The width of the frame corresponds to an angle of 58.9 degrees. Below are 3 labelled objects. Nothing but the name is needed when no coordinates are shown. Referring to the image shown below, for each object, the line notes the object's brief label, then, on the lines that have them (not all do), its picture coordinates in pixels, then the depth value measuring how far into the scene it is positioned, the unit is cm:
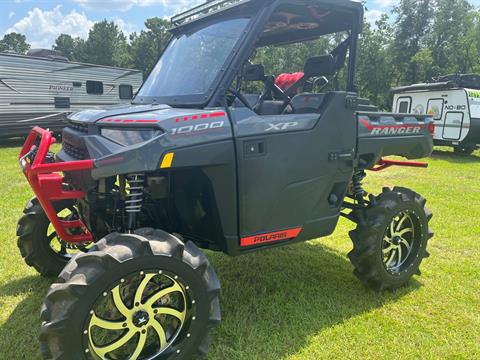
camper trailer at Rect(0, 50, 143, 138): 1549
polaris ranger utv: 256
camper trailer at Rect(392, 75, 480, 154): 1423
